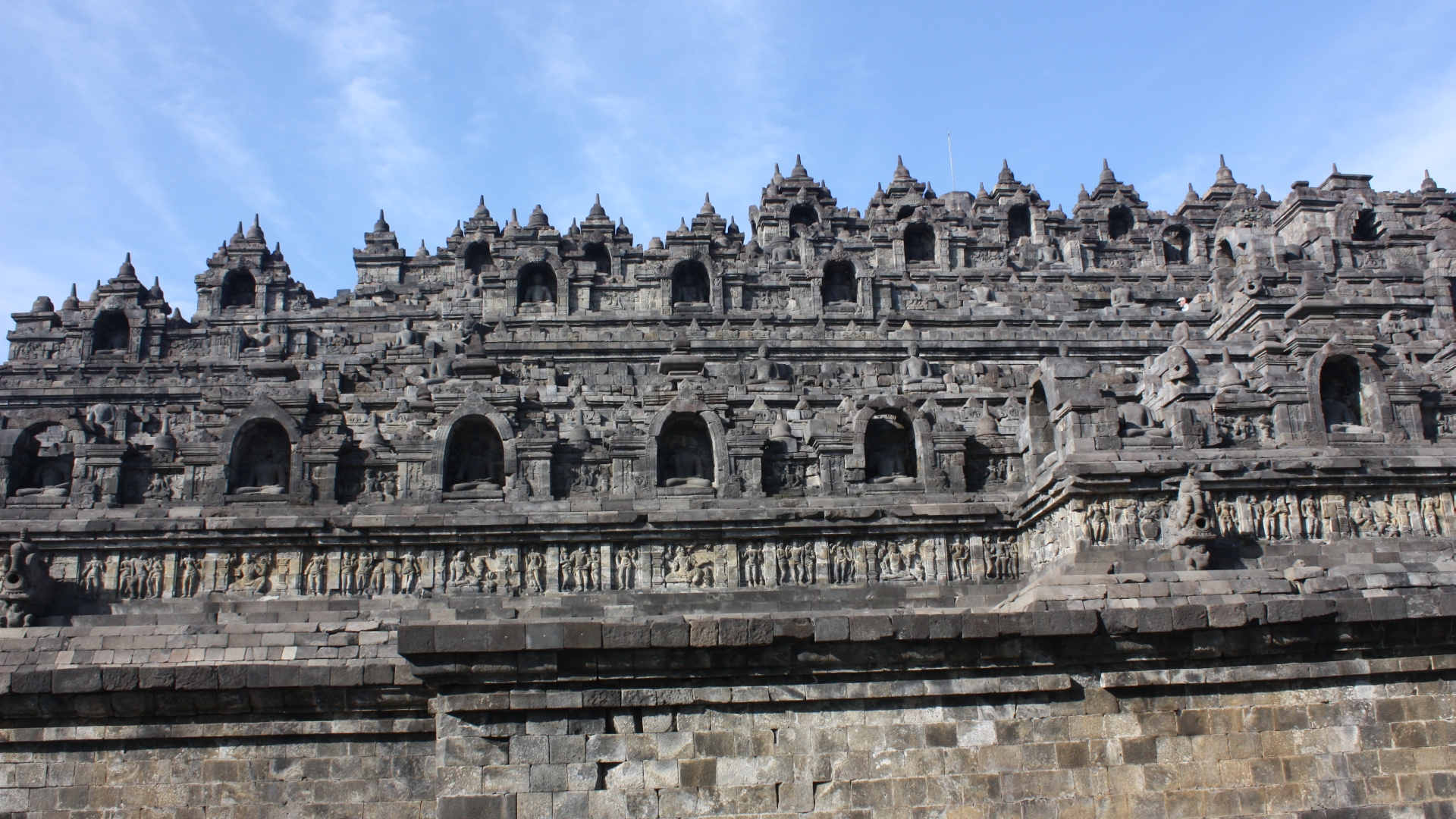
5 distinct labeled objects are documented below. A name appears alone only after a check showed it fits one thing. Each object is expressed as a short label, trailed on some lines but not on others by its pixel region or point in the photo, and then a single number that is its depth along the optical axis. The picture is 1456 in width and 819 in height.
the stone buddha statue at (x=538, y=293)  33.50
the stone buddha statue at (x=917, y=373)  26.19
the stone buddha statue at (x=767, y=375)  25.27
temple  9.04
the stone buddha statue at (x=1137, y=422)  17.98
